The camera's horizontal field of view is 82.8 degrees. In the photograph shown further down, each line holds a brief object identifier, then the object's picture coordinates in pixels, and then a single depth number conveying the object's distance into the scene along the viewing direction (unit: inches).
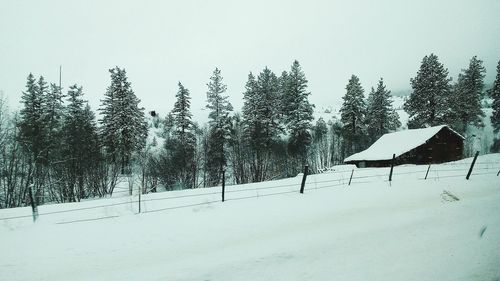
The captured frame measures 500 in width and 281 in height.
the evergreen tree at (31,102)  1688.4
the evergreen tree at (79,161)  1180.5
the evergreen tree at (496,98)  2031.3
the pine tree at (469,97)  2202.8
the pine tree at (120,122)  1632.6
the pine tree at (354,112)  2337.6
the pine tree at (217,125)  1686.8
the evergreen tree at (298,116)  2065.7
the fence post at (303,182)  529.4
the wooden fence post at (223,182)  451.8
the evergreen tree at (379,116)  2415.1
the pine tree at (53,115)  1278.3
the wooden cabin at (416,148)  1513.3
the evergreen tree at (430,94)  1927.9
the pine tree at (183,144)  1480.4
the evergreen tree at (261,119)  1831.9
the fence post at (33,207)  372.2
